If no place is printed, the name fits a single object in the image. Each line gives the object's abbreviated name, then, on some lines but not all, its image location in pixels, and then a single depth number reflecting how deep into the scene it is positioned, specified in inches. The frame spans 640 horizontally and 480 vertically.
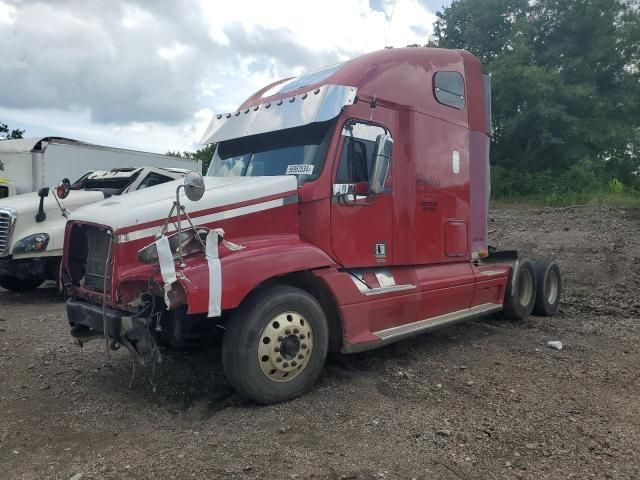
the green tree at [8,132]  896.9
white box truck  457.1
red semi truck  159.2
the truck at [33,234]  327.9
